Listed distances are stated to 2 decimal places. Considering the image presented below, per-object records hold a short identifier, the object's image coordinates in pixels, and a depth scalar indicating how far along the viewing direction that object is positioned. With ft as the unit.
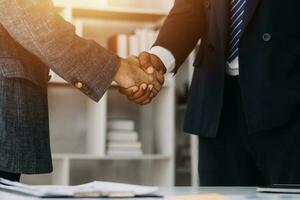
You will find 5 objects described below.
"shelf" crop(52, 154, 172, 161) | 11.48
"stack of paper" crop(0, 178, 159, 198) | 2.97
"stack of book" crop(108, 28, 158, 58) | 12.21
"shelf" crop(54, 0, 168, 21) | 11.91
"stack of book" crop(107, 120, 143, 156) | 11.83
